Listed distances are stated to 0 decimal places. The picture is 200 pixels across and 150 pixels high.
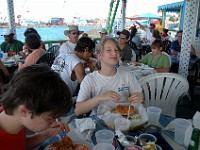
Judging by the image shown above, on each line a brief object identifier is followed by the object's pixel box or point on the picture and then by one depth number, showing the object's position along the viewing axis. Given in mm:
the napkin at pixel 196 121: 1184
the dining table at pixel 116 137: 1133
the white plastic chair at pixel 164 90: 2311
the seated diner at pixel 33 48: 3543
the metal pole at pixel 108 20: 12342
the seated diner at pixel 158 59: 3717
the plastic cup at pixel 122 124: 1297
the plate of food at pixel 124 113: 1350
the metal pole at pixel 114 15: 11901
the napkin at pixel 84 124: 1359
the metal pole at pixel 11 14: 5605
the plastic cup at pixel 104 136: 1167
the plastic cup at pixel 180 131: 1251
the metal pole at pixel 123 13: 9071
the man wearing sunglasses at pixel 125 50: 4341
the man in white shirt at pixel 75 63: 2533
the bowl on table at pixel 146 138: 1129
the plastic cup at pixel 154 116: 1471
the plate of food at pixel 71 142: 1142
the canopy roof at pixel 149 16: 16906
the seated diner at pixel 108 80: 1867
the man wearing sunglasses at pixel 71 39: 4180
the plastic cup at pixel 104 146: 1068
